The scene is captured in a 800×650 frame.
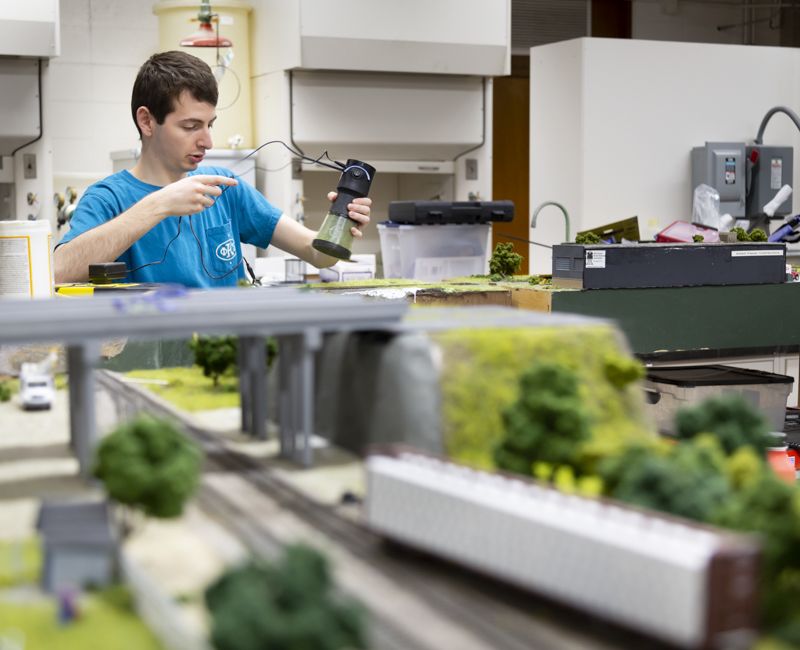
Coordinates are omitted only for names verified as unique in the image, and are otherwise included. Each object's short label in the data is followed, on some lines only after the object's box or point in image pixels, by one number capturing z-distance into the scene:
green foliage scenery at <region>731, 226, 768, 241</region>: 4.23
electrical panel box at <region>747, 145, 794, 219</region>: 6.36
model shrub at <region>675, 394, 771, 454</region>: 1.42
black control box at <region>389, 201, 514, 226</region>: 4.50
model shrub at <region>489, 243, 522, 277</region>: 4.30
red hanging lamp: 4.98
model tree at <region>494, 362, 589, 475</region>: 1.37
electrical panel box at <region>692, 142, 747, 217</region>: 6.26
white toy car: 1.95
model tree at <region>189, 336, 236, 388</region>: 2.14
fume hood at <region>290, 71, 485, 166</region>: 5.48
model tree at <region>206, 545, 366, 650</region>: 0.92
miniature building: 1.15
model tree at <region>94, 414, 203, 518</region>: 1.26
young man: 3.19
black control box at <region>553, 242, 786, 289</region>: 3.80
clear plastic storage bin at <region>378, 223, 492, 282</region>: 4.62
